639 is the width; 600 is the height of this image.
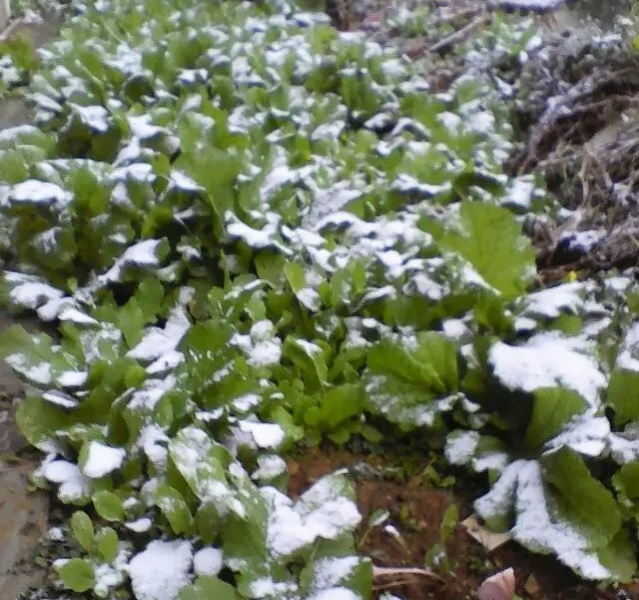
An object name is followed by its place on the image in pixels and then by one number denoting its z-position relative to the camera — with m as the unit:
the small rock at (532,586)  1.53
